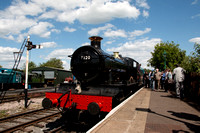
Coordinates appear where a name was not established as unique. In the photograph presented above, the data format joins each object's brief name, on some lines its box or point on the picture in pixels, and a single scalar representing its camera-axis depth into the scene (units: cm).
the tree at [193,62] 1102
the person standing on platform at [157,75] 1118
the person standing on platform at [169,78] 1019
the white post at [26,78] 864
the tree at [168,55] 4858
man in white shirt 740
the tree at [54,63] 8269
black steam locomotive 500
